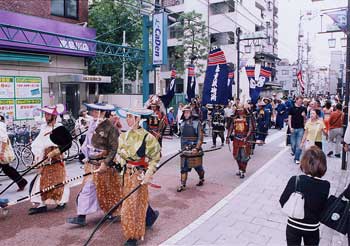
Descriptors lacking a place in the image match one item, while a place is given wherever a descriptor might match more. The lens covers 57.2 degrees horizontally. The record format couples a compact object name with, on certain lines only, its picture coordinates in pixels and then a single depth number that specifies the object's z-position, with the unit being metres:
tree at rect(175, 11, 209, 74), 25.08
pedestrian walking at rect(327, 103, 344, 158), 10.17
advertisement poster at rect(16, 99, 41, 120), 12.88
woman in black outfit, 2.88
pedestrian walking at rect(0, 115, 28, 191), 5.88
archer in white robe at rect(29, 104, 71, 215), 5.37
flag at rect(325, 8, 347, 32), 9.09
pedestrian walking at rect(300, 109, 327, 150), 8.23
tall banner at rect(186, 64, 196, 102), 10.40
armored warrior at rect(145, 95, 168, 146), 9.29
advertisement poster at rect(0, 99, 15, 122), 12.22
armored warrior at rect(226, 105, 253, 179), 7.79
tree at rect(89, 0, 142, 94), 19.62
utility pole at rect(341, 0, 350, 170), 8.54
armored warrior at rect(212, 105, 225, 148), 12.39
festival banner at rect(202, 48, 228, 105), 7.48
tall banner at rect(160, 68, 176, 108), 11.04
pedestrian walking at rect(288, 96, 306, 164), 9.38
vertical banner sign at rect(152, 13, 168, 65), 12.62
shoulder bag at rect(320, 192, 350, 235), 2.89
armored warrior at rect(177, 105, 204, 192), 6.83
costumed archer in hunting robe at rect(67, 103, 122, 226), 4.84
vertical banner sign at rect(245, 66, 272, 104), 12.54
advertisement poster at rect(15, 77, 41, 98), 12.88
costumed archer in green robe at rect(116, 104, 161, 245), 4.16
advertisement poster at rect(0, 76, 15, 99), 12.25
